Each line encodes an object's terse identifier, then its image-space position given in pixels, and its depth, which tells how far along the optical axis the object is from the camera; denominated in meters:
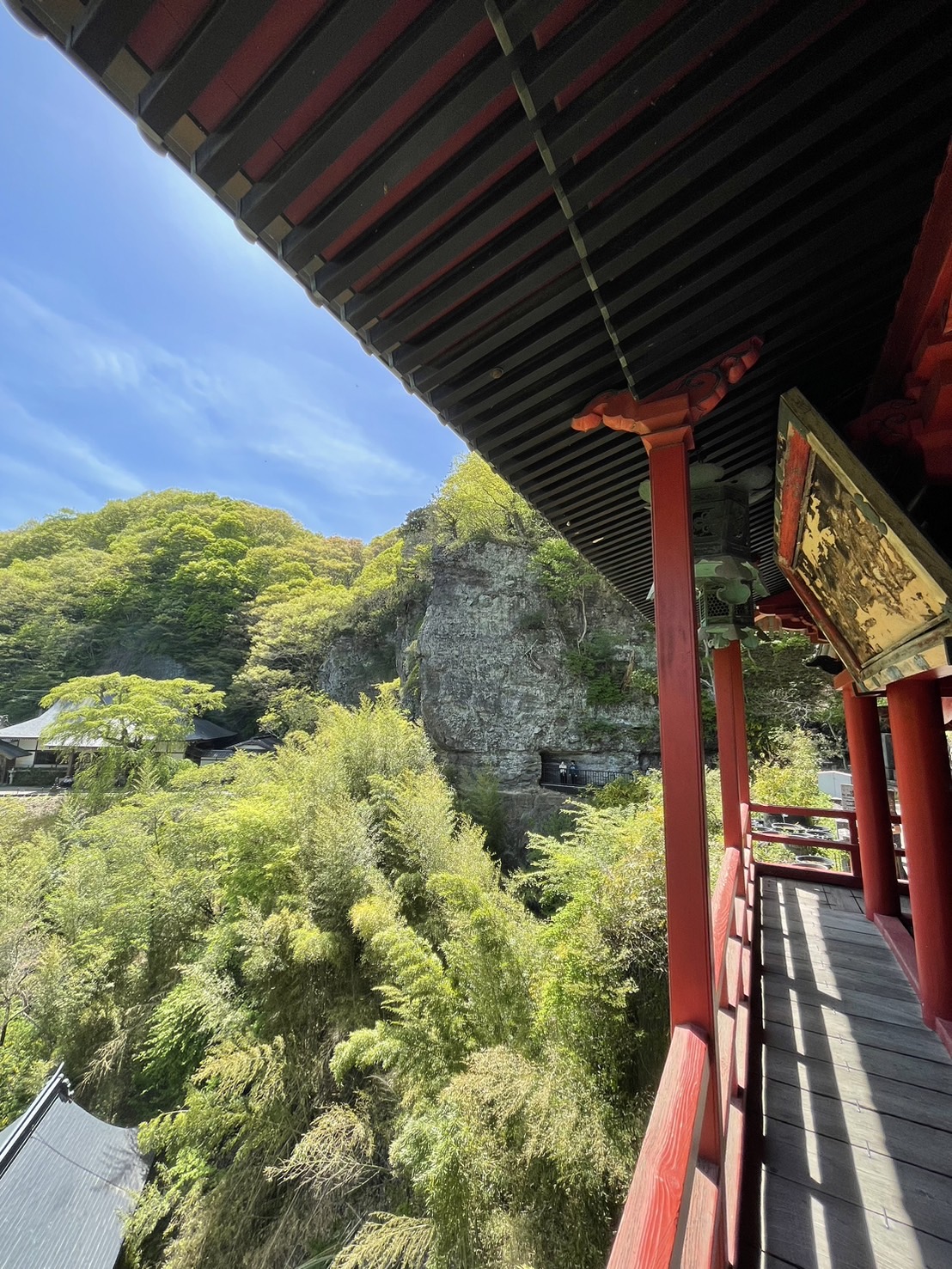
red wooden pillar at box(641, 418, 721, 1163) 1.14
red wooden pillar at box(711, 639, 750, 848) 3.15
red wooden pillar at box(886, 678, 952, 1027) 1.89
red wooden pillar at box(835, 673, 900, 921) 2.90
